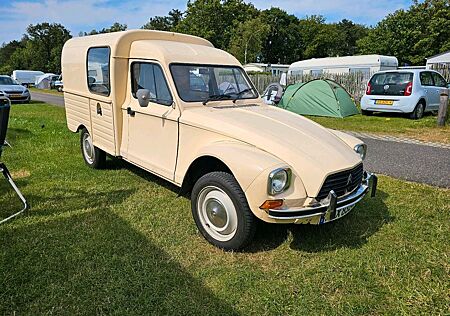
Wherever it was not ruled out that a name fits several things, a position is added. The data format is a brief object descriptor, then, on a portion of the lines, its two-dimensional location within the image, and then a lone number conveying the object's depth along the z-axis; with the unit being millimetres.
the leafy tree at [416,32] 43219
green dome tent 13109
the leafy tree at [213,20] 57250
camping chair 4020
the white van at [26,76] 46562
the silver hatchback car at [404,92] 11719
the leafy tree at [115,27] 69438
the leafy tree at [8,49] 84688
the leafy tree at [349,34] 76688
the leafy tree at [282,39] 70500
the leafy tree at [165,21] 80188
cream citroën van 3207
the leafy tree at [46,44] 69938
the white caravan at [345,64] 24173
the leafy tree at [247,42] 46312
